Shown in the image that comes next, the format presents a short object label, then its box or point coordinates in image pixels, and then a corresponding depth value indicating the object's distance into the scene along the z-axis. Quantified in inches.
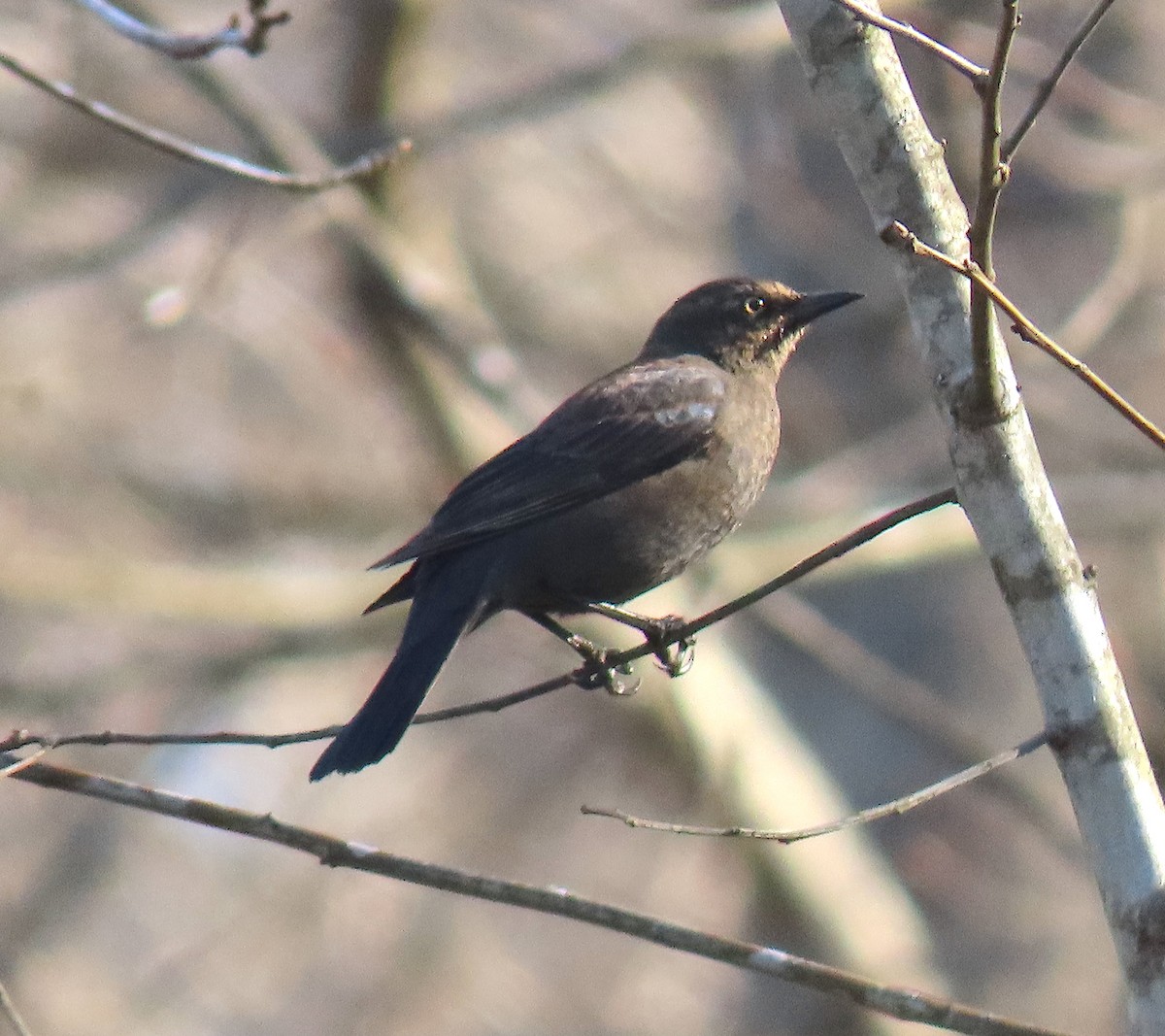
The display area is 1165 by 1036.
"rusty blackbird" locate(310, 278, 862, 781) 340.5
